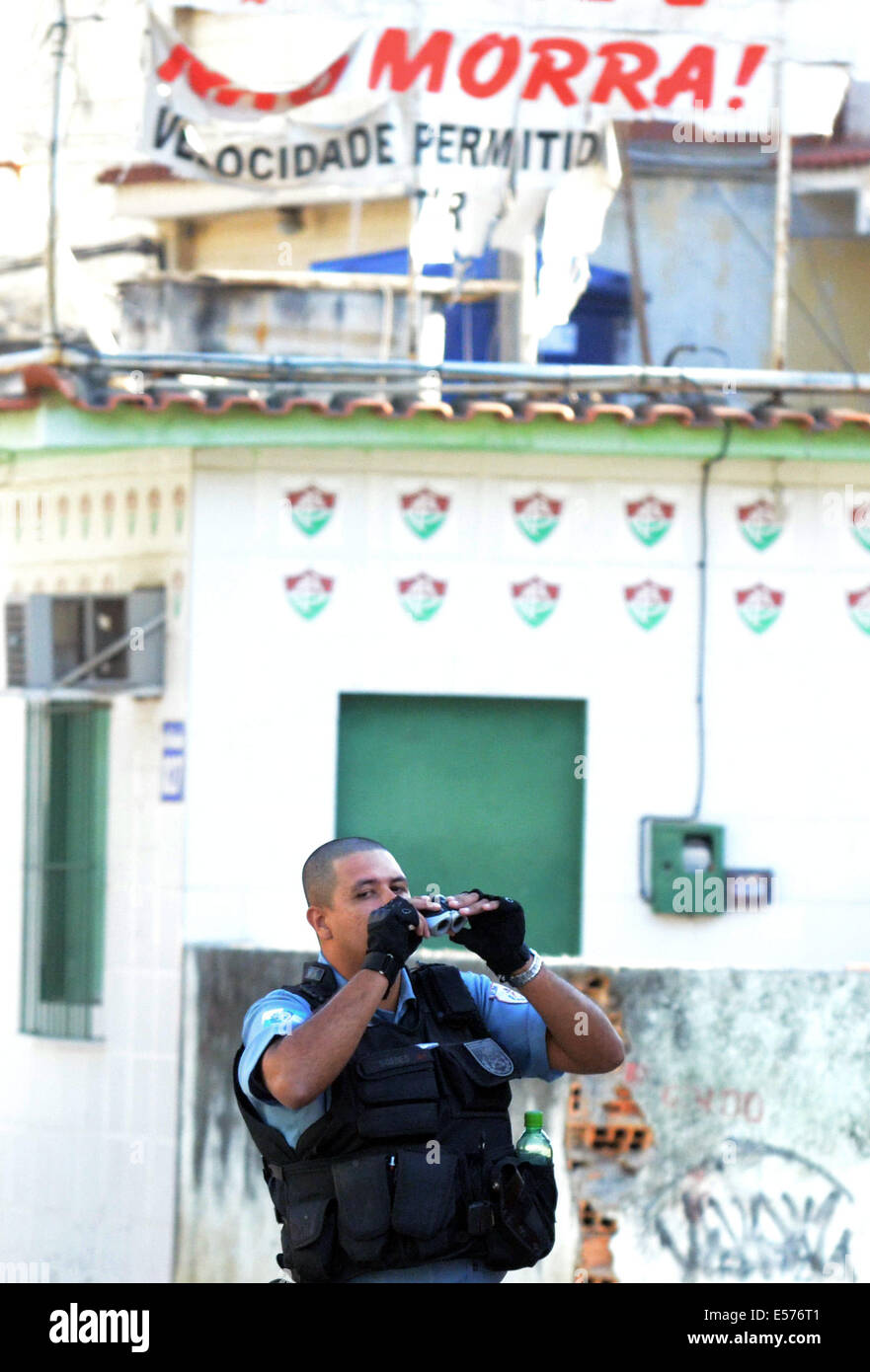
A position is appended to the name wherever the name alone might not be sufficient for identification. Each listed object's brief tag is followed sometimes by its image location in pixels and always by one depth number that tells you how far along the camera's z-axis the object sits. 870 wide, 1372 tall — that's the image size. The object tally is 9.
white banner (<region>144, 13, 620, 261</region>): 19.72
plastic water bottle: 9.34
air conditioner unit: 20.30
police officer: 8.87
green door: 20.20
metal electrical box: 19.84
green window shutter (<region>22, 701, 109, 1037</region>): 21.14
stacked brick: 16.53
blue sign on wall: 20.00
